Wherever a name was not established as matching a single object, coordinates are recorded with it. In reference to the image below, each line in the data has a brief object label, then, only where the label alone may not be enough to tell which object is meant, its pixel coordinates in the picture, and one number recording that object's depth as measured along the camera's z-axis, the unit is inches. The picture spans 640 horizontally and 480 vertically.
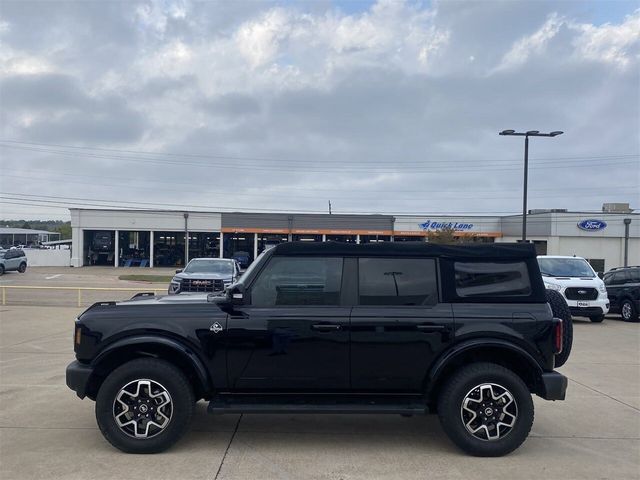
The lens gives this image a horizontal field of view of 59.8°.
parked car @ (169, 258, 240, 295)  587.5
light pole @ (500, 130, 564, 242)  948.9
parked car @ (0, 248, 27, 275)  1489.9
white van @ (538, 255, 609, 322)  617.0
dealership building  1920.5
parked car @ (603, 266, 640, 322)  660.7
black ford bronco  193.9
